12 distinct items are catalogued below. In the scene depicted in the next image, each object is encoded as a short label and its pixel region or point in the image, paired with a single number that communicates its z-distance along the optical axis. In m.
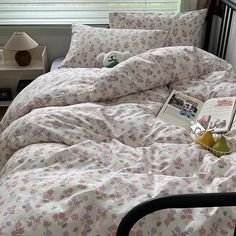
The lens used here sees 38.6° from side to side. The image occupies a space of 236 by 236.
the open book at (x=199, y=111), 1.48
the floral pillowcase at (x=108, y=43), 2.22
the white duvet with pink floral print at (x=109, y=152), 0.92
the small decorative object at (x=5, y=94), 2.60
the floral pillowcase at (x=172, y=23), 2.39
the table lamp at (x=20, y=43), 2.43
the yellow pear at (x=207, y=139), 1.31
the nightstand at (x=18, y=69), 2.54
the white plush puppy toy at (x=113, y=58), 2.09
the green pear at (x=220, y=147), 1.25
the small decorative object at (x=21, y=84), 2.54
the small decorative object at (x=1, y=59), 2.62
